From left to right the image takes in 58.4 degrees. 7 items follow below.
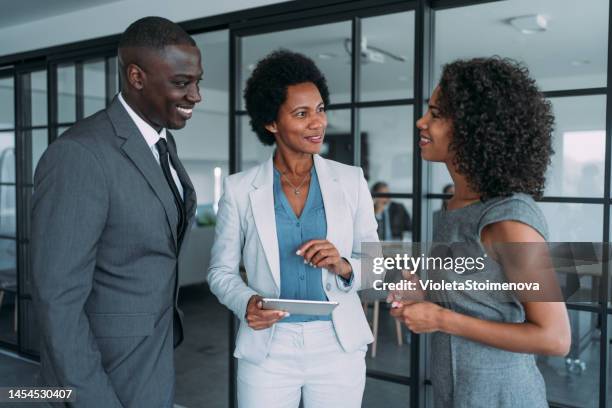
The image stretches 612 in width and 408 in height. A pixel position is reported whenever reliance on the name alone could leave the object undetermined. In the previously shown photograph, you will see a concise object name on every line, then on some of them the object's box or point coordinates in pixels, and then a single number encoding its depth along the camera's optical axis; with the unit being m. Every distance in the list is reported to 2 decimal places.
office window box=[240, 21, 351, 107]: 2.86
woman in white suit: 1.65
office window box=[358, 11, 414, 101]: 2.52
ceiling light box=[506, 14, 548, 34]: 2.72
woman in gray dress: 1.05
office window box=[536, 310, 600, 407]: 2.08
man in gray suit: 1.13
